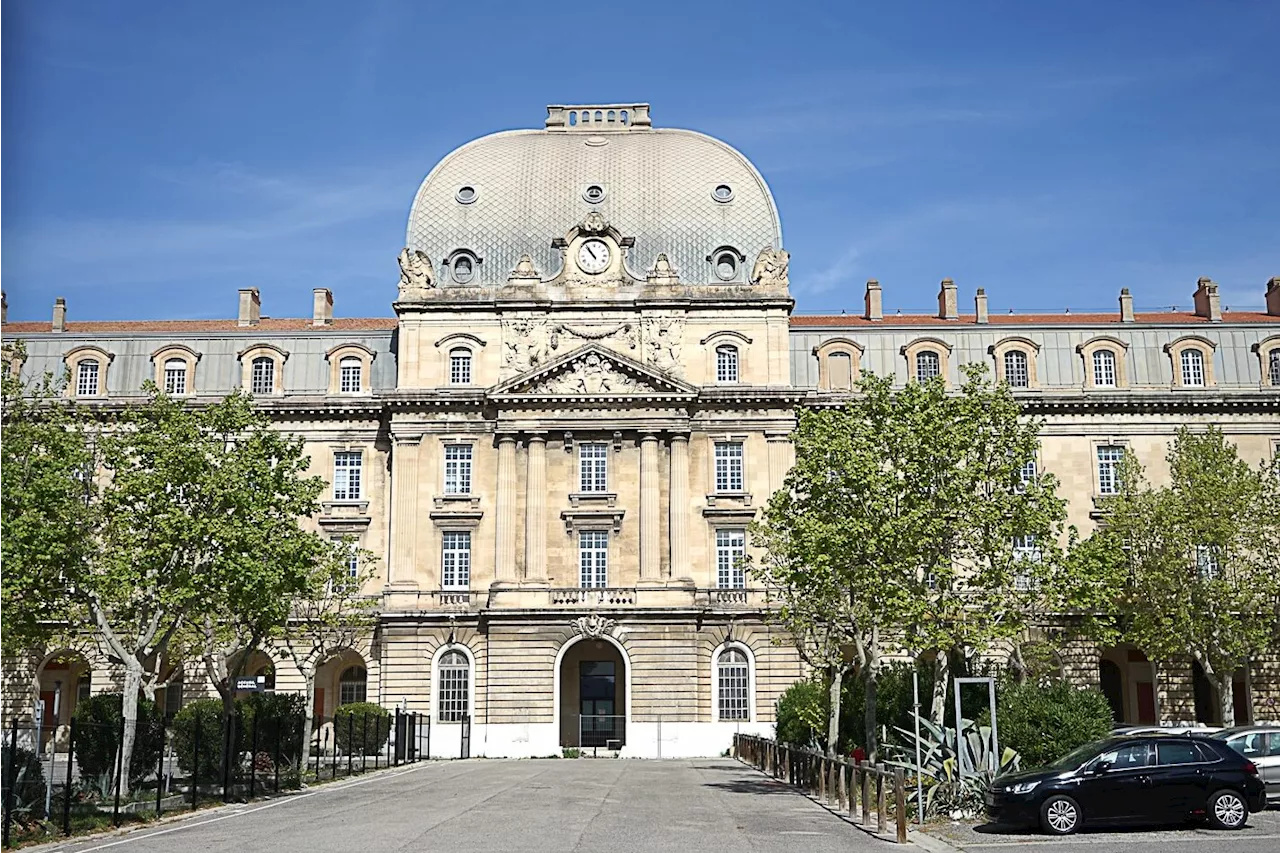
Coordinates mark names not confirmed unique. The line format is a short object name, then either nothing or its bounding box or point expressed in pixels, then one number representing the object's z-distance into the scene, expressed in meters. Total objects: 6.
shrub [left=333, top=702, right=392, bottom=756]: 49.08
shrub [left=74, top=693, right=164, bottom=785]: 33.41
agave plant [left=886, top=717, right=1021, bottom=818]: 30.23
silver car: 31.16
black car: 26.98
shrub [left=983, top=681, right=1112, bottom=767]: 34.12
